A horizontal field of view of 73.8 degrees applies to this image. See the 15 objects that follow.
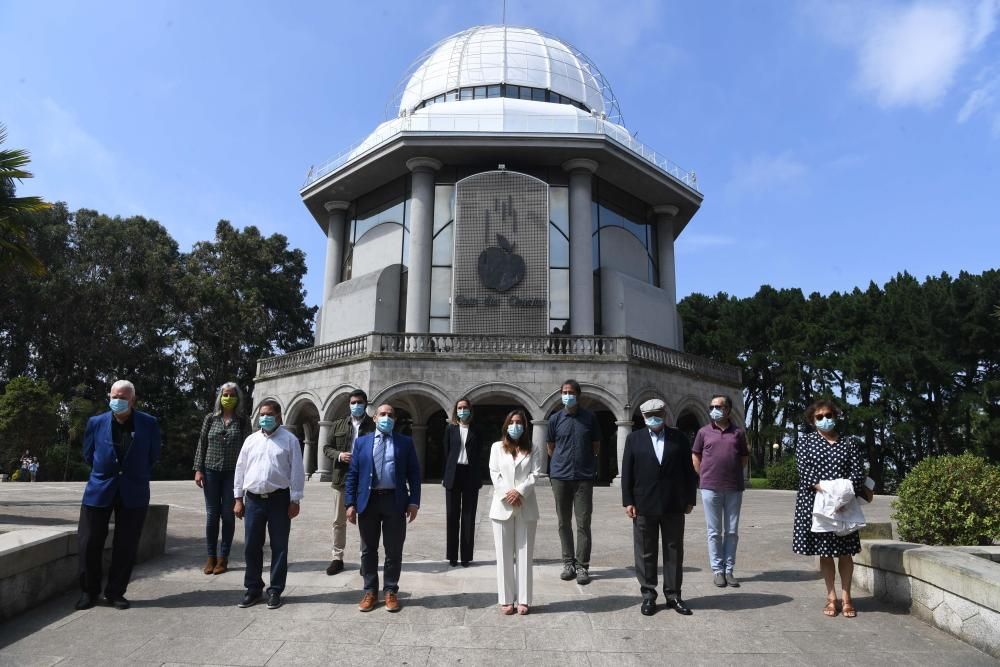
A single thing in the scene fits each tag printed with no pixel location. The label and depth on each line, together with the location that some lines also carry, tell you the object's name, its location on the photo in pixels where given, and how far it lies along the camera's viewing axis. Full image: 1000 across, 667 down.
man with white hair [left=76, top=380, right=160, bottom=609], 5.57
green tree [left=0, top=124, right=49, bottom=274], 9.39
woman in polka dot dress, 5.55
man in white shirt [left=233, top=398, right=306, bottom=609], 5.65
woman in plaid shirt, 6.87
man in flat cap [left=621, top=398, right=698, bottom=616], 5.64
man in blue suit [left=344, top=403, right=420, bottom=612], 5.59
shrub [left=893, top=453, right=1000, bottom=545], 6.58
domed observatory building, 21.30
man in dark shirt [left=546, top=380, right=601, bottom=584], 6.57
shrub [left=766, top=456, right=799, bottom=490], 23.16
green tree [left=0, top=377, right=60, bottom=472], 22.98
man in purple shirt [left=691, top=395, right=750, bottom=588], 6.62
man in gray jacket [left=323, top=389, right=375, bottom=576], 6.97
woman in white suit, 5.44
